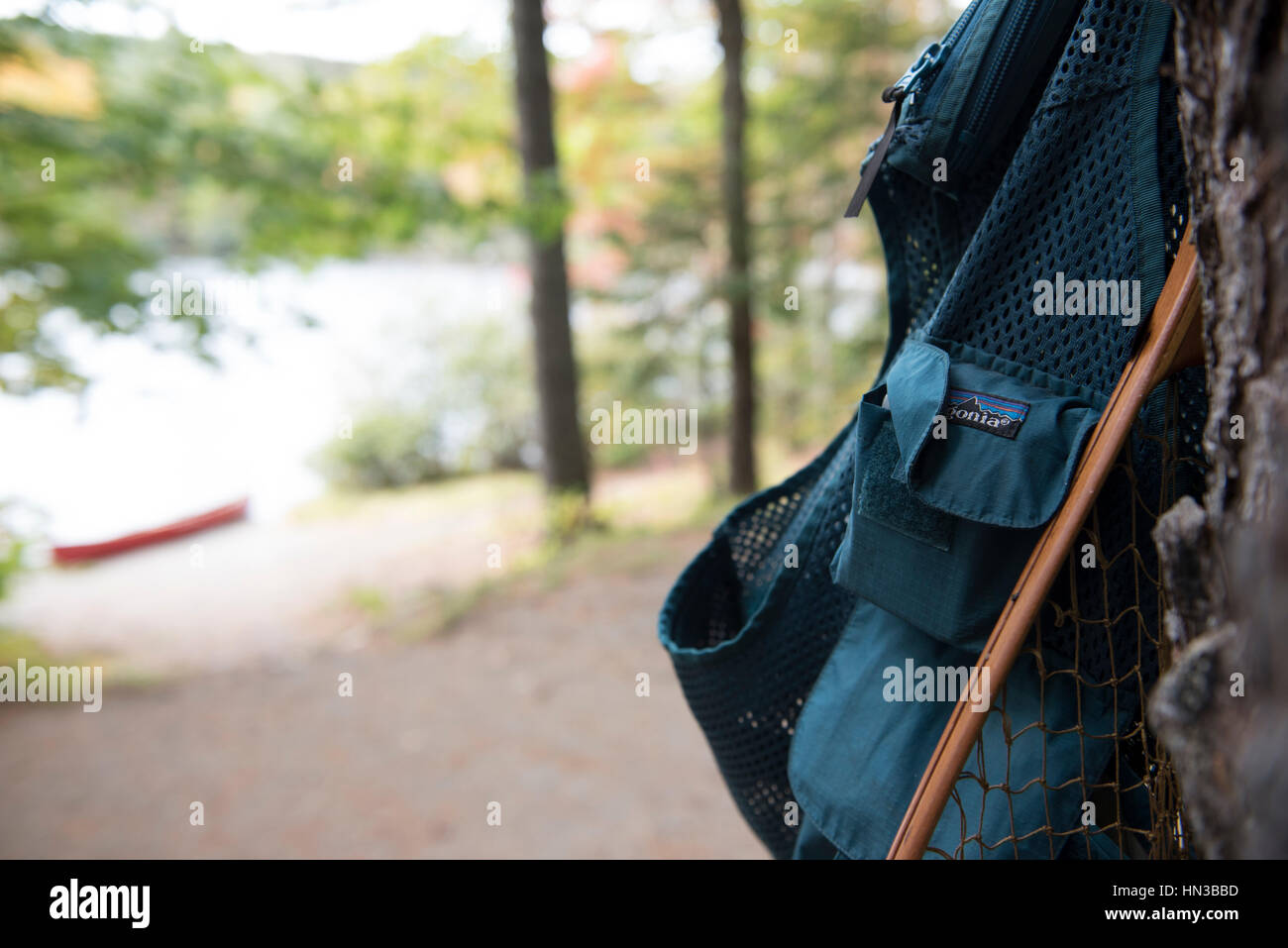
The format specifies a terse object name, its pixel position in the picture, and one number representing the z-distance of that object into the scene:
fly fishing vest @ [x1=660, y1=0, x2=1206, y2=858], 1.13
